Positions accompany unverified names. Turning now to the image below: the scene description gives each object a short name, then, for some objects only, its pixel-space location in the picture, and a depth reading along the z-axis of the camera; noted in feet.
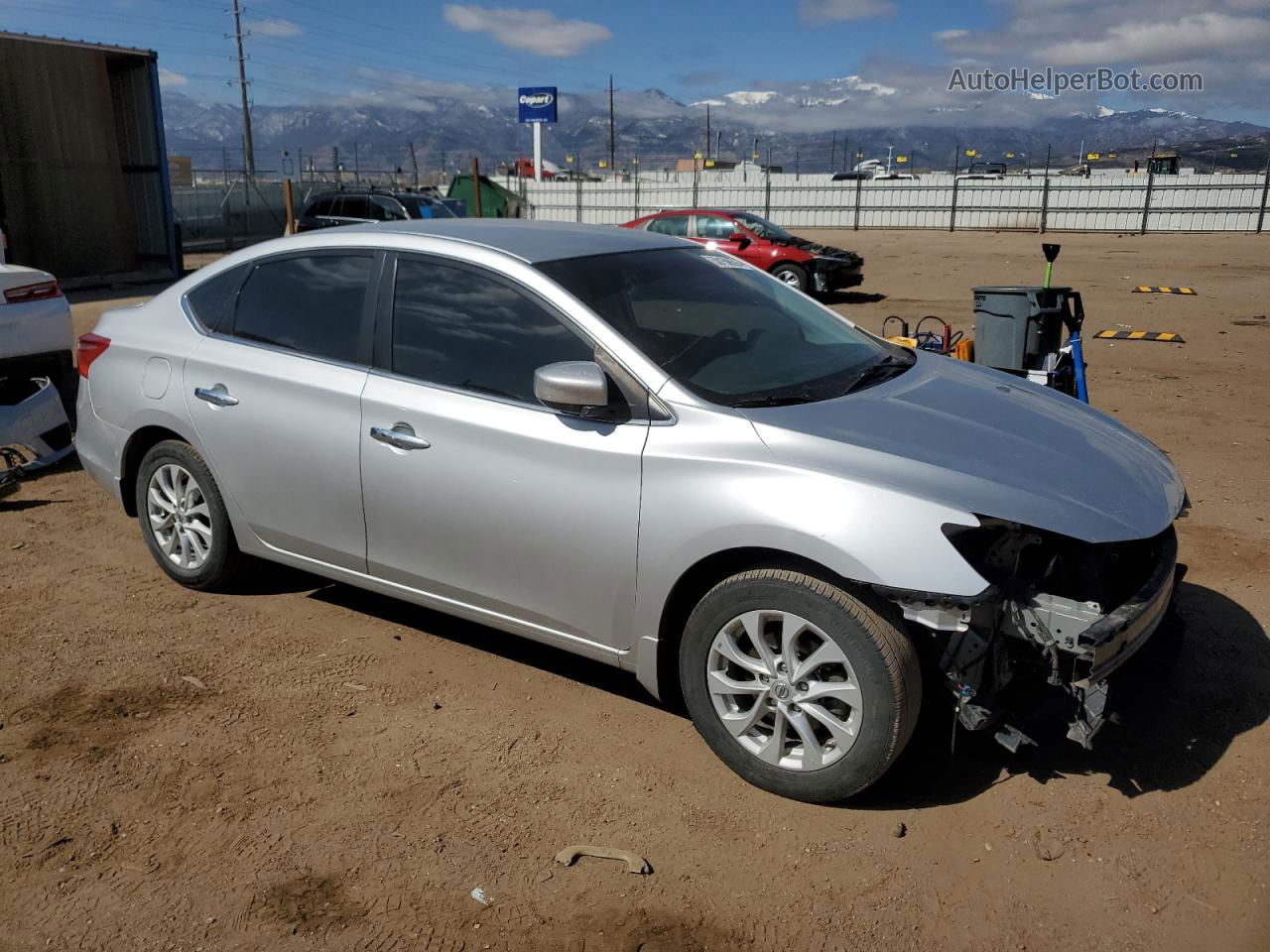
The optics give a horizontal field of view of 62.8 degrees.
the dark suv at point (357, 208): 75.87
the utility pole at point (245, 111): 175.83
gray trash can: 23.07
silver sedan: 9.80
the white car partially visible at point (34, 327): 22.50
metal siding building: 62.08
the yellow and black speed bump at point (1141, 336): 40.16
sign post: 130.21
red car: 57.77
